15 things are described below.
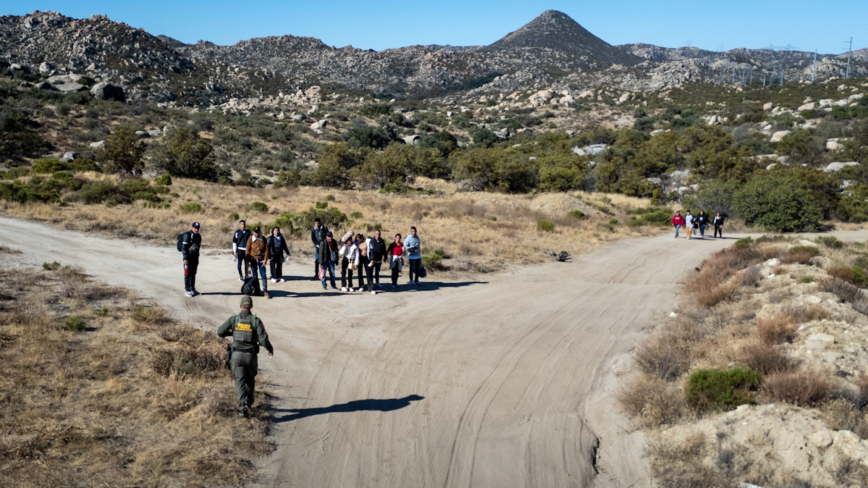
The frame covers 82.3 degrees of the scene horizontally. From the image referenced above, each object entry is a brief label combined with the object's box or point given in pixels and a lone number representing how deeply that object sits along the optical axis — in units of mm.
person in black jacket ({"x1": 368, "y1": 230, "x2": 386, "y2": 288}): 14702
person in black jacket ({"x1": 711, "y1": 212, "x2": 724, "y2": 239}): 30062
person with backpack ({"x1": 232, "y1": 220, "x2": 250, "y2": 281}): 14352
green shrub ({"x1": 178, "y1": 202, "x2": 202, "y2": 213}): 26500
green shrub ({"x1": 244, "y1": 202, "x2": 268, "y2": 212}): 28766
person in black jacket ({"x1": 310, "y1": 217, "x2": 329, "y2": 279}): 14844
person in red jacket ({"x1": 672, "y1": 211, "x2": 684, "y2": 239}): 30469
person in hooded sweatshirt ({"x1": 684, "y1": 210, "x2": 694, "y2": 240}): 29503
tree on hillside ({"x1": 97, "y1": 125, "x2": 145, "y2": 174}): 39406
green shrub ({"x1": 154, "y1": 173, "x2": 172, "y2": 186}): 35062
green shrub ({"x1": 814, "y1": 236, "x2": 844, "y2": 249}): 23703
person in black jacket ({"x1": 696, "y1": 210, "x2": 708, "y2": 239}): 29719
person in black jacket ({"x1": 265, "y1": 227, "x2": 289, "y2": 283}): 14625
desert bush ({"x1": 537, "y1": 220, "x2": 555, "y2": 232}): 28516
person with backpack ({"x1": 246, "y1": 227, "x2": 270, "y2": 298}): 13695
